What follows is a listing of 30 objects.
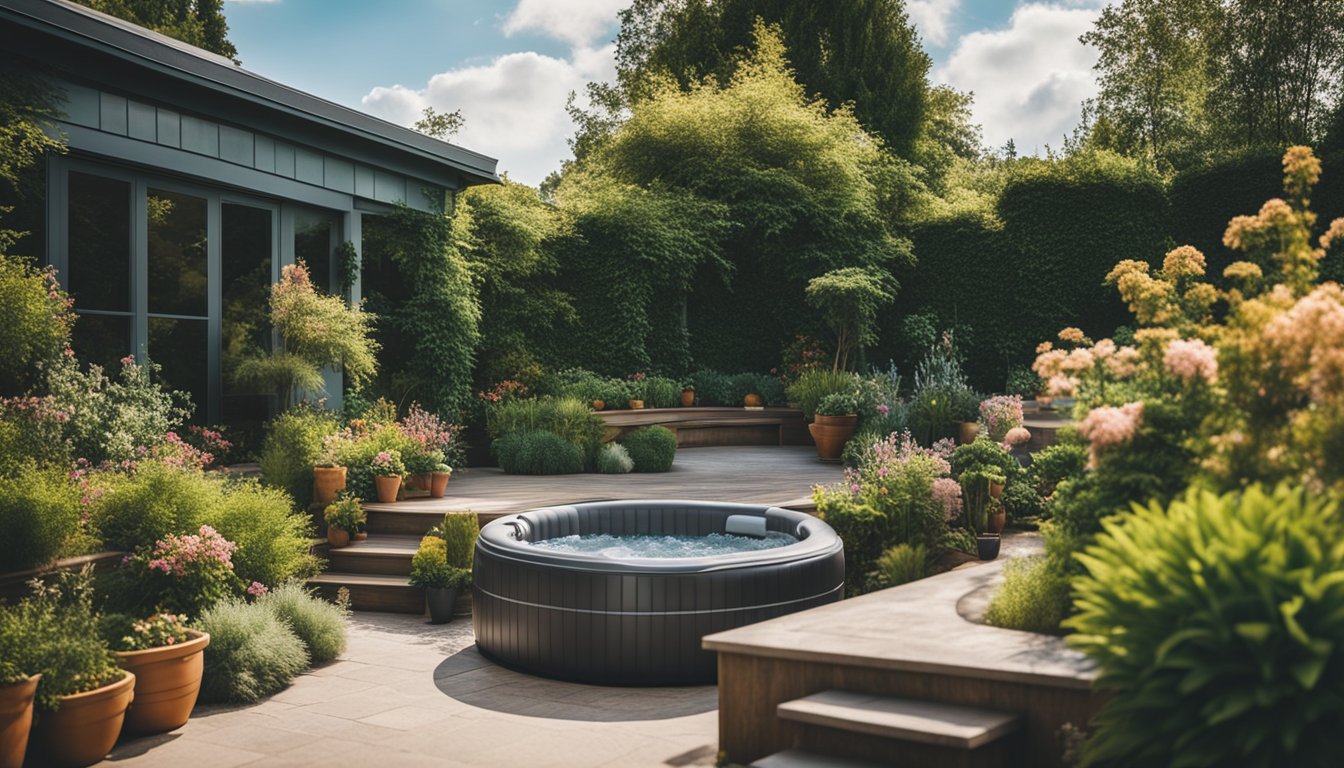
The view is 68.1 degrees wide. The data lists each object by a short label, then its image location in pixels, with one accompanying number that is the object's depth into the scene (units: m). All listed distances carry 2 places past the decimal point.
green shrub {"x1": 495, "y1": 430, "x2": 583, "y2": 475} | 10.33
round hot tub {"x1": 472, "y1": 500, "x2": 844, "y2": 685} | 5.20
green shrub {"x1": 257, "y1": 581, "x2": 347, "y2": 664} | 5.54
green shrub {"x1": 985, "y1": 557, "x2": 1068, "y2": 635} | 3.84
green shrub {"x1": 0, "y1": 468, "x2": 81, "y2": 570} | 5.09
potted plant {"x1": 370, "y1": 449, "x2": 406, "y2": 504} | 7.95
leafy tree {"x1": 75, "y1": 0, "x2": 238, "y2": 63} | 17.28
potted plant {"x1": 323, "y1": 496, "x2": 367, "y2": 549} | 7.34
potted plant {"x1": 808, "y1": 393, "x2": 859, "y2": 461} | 11.11
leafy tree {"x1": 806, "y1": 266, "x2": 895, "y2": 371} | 13.95
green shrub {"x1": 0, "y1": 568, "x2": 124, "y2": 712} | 3.90
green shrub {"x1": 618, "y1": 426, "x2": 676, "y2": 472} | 10.65
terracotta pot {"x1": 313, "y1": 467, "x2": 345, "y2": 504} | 7.73
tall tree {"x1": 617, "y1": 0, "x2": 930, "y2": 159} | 20.81
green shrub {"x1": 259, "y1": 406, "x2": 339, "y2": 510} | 7.82
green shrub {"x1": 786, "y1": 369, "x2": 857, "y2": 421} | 12.16
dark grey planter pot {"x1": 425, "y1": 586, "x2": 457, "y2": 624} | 6.55
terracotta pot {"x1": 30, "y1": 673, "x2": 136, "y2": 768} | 3.96
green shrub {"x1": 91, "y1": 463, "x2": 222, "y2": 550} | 5.55
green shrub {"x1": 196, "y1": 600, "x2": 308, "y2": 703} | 4.91
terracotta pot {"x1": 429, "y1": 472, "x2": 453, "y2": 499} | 8.38
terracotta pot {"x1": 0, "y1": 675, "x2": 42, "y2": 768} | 3.73
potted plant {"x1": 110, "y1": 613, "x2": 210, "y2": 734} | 4.38
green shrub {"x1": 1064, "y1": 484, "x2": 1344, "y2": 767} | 2.50
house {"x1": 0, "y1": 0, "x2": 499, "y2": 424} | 7.25
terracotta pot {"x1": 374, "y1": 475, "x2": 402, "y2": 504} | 7.95
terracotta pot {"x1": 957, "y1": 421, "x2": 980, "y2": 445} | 9.90
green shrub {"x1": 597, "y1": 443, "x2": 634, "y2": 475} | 10.48
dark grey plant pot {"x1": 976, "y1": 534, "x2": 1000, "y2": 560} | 6.64
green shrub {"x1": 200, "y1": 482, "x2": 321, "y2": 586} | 5.77
